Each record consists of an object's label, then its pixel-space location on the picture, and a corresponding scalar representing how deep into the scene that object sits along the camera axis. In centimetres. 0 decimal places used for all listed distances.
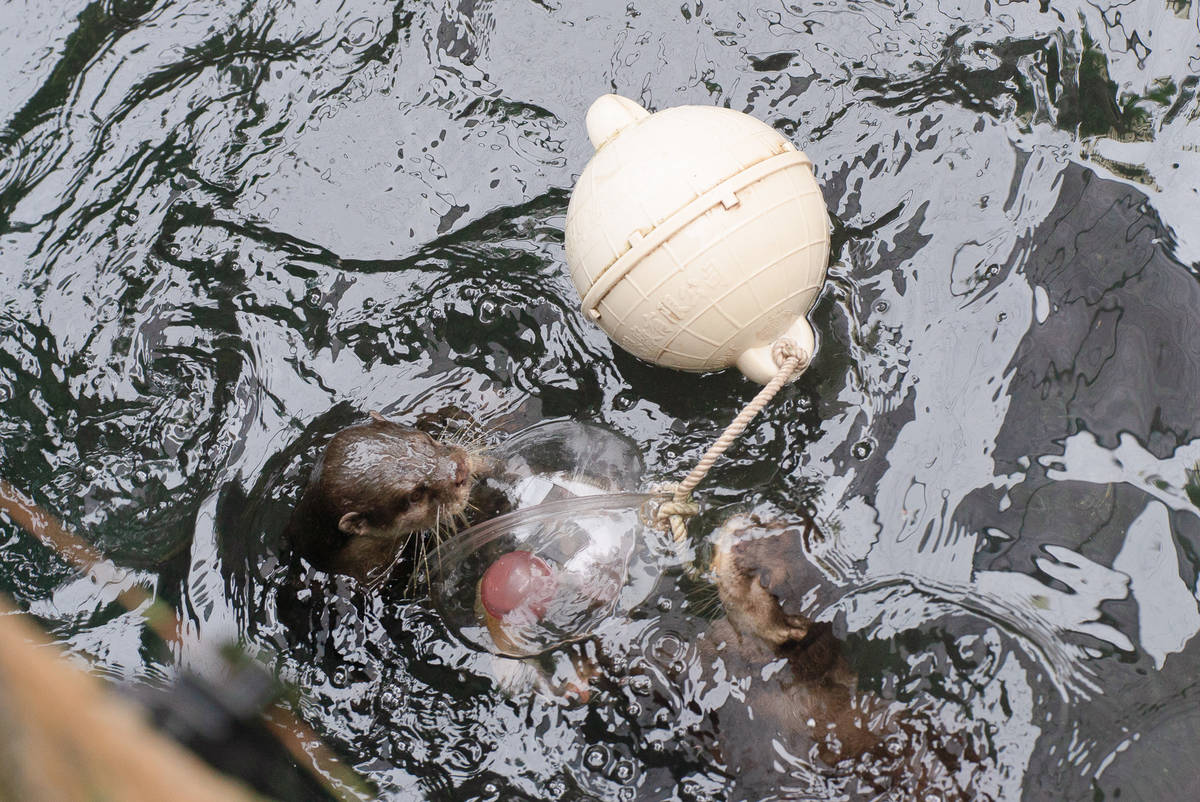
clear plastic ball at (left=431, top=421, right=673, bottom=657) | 292
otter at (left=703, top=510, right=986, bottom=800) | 273
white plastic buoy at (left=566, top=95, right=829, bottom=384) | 229
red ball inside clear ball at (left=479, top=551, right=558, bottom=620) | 286
